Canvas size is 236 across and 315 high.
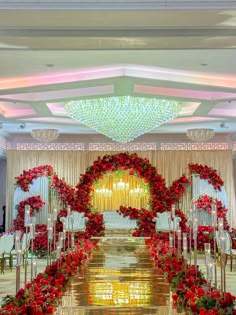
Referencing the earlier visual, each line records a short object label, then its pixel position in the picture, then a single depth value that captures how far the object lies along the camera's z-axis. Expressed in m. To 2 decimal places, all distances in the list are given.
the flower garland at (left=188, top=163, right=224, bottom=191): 15.57
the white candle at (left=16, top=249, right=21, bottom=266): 4.26
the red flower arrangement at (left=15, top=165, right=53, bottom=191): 15.57
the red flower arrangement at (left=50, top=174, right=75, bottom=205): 15.54
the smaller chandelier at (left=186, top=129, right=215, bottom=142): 14.62
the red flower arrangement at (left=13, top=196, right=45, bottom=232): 14.93
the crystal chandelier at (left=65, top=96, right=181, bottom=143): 10.30
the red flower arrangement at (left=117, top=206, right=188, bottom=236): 14.30
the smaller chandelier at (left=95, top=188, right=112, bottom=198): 17.03
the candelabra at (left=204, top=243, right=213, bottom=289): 4.39
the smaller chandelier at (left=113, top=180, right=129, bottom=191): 17.09
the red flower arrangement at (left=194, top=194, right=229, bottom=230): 15.04
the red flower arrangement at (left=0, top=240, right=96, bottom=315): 4.17
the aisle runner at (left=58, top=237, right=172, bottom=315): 4.50
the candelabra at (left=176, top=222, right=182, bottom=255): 7.18
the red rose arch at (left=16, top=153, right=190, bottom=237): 15.10
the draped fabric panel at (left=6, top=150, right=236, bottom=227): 16.50
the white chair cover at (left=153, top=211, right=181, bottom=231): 14.41
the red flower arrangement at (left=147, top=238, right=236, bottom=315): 4.07
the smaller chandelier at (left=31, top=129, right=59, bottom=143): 14.66
